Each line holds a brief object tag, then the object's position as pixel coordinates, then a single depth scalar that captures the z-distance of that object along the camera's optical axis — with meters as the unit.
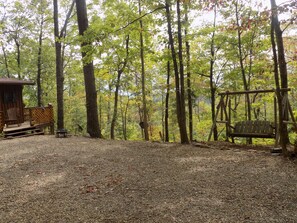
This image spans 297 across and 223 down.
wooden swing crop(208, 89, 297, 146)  7.45
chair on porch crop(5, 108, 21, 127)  14.90
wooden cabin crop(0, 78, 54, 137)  12.85
